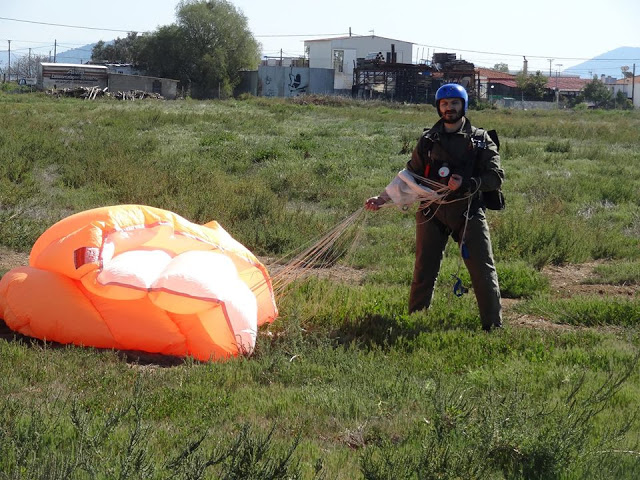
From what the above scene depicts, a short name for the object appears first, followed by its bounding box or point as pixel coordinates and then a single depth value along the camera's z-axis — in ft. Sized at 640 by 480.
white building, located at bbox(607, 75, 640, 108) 305.73
